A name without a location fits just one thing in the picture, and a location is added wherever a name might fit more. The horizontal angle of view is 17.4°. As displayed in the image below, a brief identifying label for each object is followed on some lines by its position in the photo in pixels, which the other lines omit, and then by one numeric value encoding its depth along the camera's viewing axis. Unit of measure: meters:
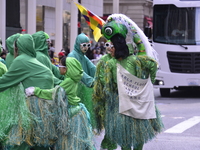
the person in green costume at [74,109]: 7.35
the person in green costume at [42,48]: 9.20
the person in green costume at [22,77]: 7.27
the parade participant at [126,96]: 8.14
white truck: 20.42
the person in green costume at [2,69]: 8.48
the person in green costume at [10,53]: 10.27
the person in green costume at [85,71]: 10.06
